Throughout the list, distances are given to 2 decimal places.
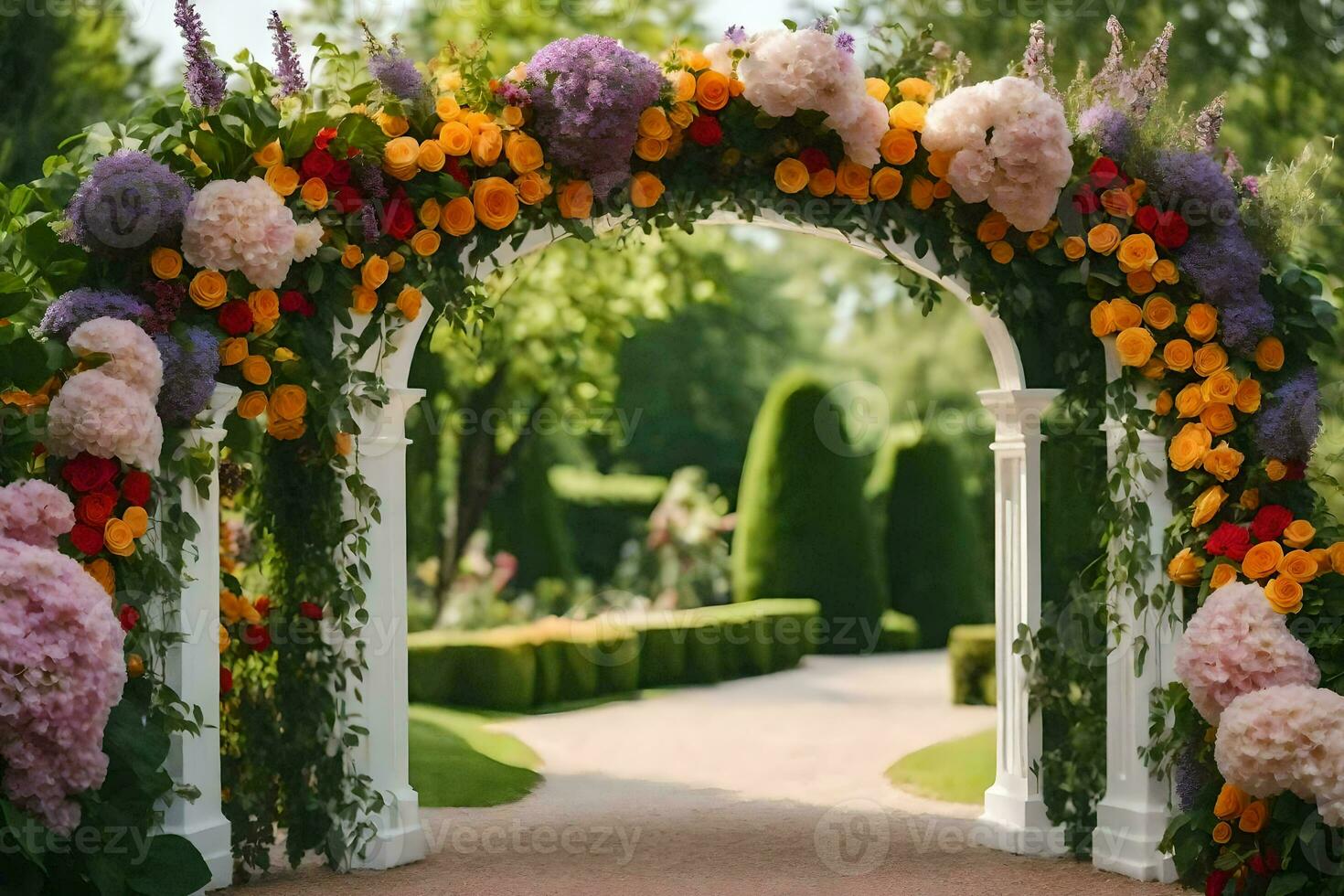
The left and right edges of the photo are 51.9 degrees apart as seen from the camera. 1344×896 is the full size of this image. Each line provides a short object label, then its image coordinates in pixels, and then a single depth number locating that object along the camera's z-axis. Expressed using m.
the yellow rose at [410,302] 5.25
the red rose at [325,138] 5.04
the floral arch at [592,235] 4.64
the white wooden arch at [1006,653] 5.40
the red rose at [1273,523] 5.04
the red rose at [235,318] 4.84
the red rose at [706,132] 5.34
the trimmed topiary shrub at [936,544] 14.33
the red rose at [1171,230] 5.35
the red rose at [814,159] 5.44
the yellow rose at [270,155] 4.95
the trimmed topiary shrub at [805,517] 13.68
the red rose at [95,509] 4.39
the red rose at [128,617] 4.48
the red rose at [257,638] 5.34
